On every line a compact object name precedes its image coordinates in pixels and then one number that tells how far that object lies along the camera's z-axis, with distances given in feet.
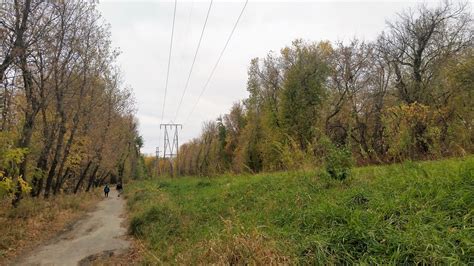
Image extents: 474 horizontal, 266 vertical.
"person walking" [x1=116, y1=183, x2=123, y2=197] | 130.00
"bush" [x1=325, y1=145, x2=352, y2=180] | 27.07
